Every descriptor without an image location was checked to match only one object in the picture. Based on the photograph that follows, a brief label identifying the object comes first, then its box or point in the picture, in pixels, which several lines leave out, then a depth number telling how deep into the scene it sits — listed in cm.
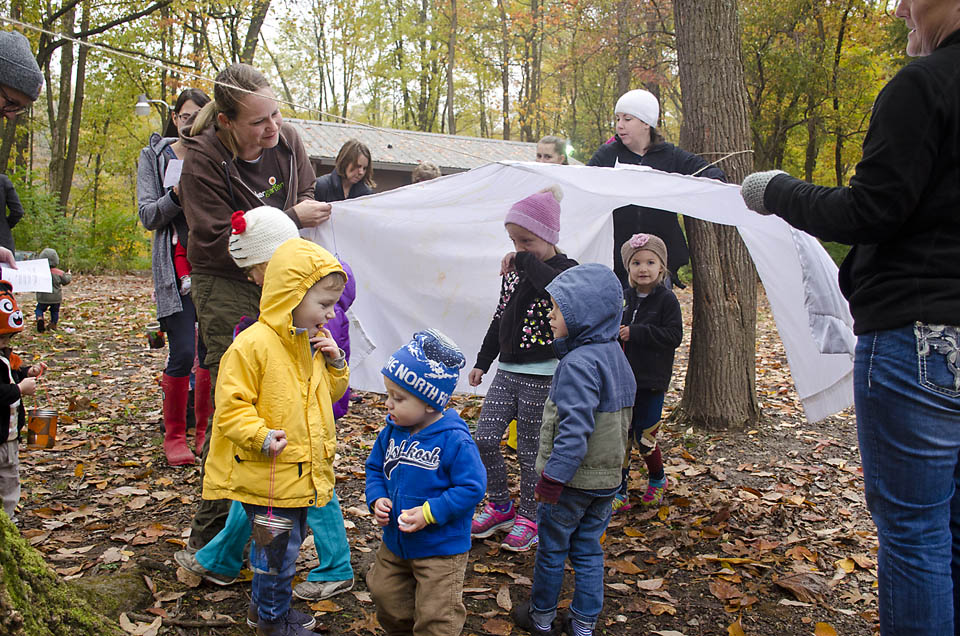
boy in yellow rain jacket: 253
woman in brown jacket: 306
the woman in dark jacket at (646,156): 450
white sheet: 368
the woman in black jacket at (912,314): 197
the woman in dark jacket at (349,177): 589
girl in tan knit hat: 400
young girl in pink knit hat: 372
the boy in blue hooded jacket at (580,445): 280
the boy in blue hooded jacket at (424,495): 242
